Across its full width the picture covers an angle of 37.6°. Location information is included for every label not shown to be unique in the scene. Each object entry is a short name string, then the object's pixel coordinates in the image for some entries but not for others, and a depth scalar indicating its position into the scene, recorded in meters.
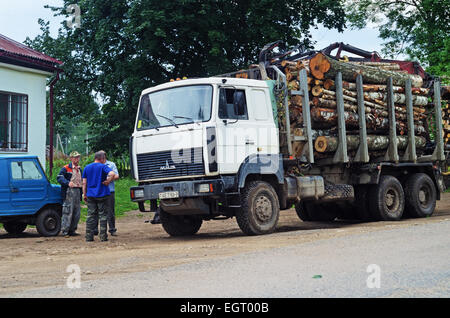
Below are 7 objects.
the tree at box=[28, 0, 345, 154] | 26.27
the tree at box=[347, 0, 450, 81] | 30.80
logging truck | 11.87
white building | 19.09
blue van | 13.64
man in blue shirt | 12.47
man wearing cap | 13.80
